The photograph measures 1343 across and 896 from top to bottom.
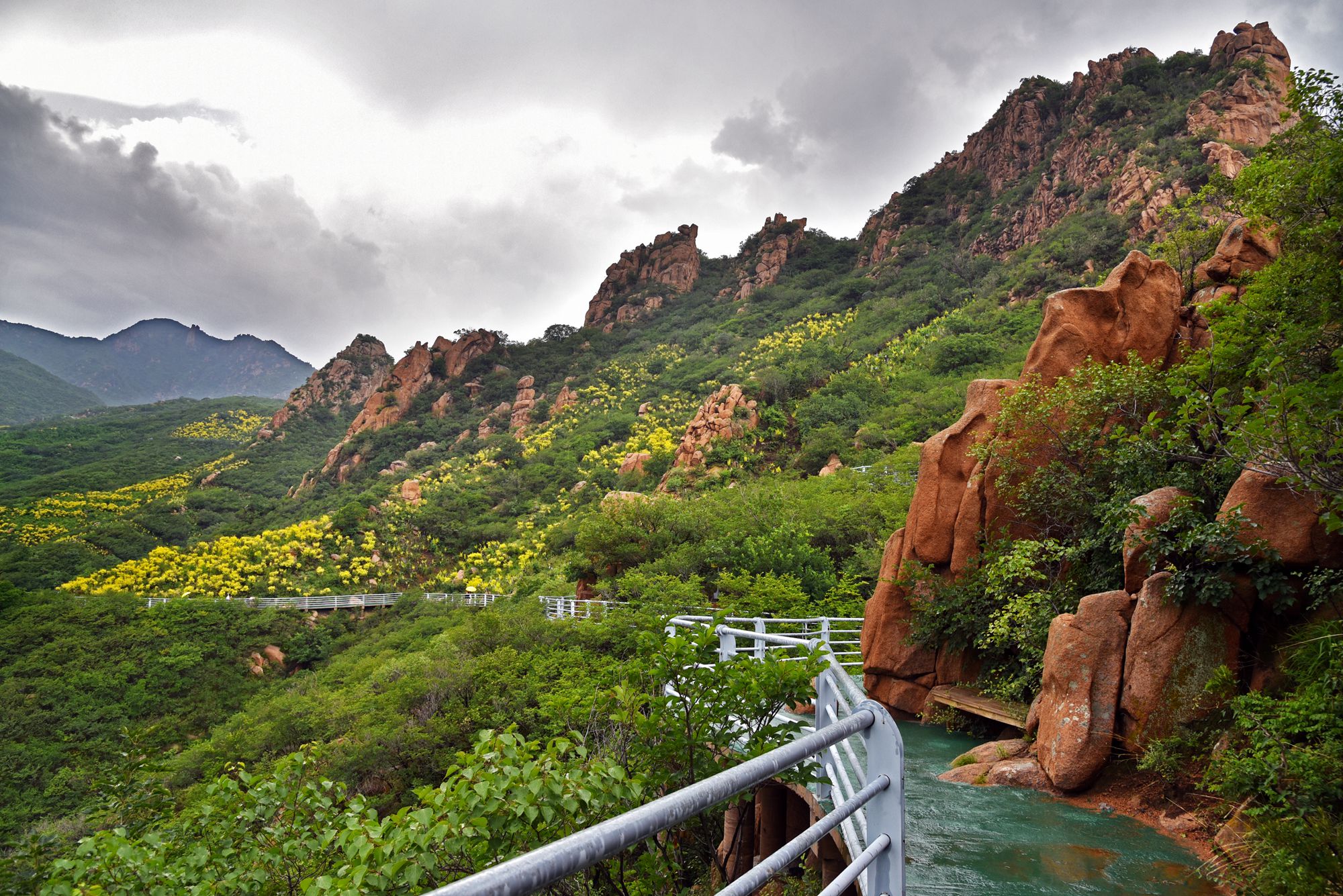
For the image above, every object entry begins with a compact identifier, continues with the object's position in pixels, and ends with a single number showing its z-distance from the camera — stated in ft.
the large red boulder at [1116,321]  29.09
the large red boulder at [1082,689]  18.56
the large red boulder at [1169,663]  18.01
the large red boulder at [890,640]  30.50
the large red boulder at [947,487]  30.94
